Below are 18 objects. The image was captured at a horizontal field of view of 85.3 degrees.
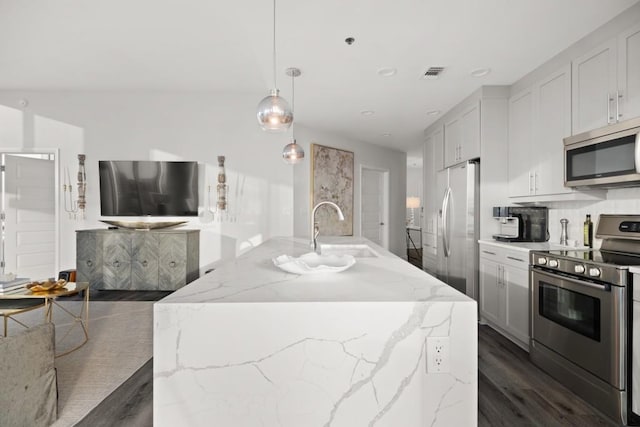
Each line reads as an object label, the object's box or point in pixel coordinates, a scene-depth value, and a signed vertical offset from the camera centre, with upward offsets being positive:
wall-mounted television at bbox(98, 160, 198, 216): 4.75 +0.37
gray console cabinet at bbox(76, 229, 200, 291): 4.46 -0.57
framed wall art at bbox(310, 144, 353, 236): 6.03 +0.52
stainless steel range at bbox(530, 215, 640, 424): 1.96 -0.64
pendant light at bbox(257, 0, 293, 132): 2.22 +0.65
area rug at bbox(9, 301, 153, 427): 2.14 -1.11
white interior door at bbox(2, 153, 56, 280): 4.83 -0.04
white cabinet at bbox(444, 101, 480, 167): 3.96 +0.97
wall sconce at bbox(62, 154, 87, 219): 4.73 +0.21
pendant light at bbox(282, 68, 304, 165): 3.73 +0.65
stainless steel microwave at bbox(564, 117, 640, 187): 2.22 +0.40
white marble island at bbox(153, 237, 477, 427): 1.10 -0.48
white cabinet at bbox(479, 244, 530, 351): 2.91 -0.72
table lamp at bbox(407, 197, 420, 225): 10.11 +0.34
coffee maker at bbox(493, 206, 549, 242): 3.43 -0.07
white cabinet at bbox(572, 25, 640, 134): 2.32 +0.95
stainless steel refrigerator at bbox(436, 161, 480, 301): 3.95 -0.14
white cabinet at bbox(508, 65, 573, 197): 2.94 +0.73
